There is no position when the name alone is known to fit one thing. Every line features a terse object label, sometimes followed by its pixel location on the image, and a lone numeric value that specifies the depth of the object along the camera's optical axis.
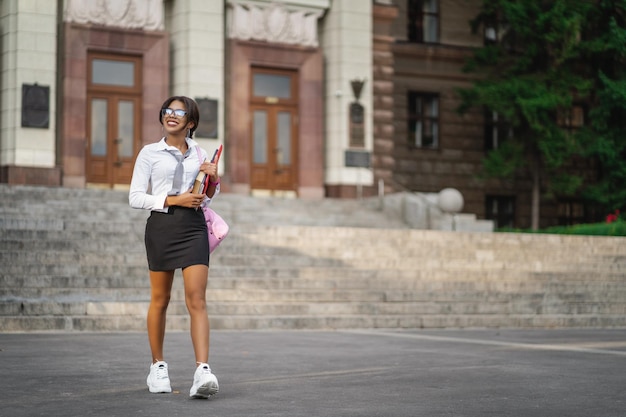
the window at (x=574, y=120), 41.09
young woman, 7.90
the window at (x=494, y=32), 39.66
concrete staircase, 15.21
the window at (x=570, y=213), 41.12
